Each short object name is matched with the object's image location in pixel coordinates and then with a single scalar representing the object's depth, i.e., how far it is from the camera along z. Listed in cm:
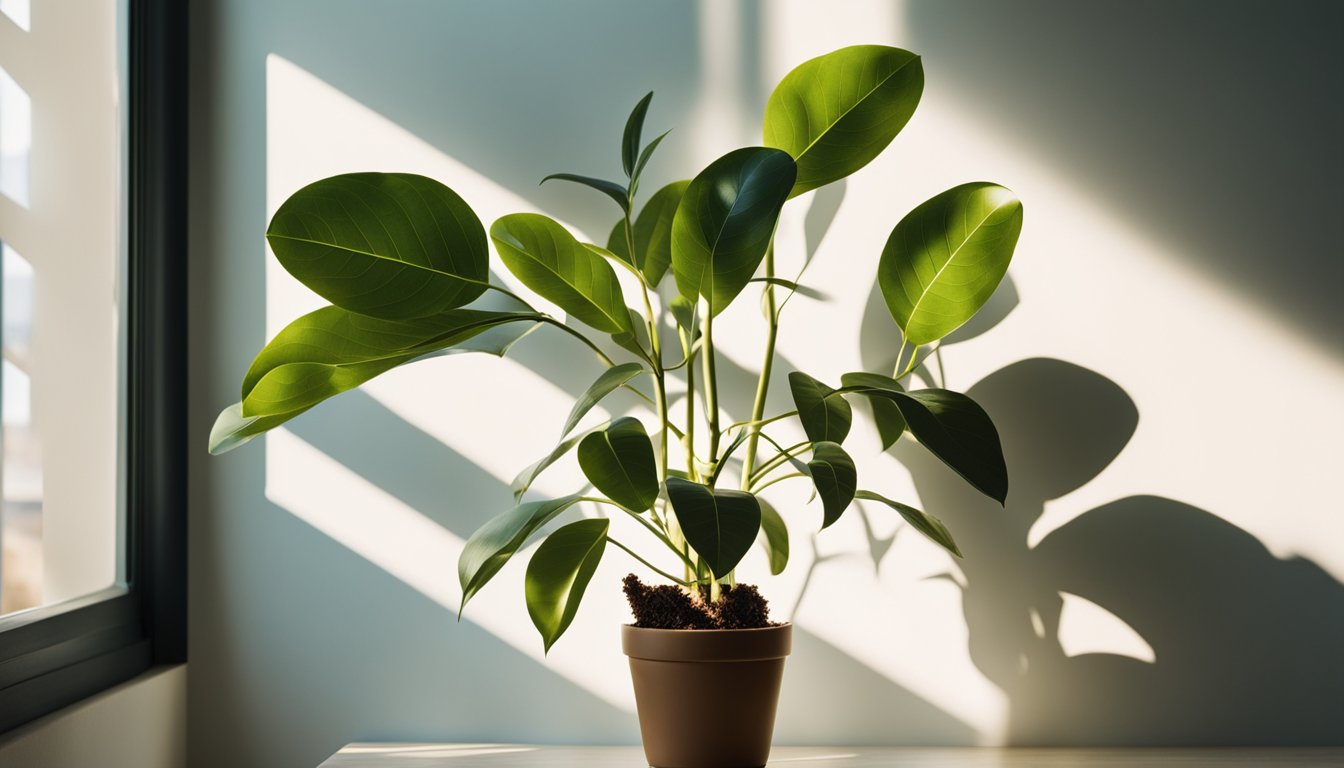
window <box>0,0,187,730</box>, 118
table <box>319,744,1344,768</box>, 128
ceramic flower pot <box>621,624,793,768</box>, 113
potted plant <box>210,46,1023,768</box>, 97
